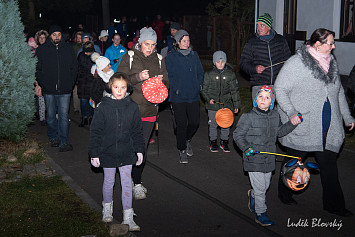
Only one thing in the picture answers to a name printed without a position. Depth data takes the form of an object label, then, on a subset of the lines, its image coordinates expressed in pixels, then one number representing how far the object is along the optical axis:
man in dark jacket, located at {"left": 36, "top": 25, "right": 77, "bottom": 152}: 9.57
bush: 9.52
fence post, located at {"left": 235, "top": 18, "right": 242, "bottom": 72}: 22.31
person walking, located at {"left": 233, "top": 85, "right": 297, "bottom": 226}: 5.91
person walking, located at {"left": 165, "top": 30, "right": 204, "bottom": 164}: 8.51
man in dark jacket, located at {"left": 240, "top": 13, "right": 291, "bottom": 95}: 8.28
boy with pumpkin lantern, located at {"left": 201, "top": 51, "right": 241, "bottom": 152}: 9.13
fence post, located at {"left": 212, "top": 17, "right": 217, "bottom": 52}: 25.88
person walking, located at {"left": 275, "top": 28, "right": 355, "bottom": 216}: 6.10
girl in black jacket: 5.82
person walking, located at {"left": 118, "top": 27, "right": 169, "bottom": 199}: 6.95
